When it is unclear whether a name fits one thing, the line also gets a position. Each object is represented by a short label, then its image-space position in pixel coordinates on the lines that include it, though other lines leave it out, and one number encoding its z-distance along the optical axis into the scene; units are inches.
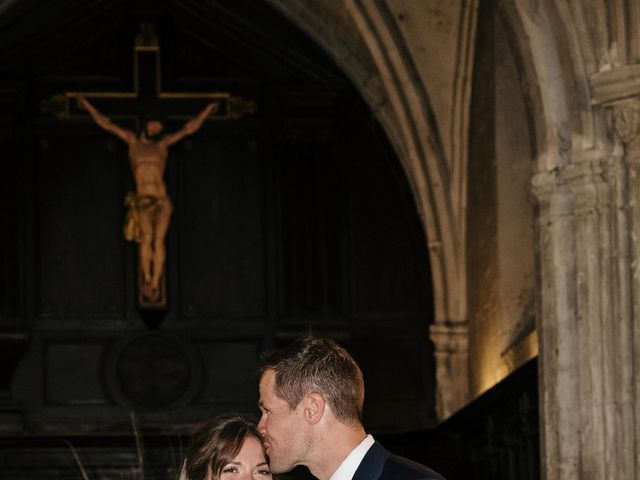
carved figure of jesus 500.7
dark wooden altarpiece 511.2
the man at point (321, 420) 119.3
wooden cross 515.5
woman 123.1
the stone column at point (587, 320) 269.9
